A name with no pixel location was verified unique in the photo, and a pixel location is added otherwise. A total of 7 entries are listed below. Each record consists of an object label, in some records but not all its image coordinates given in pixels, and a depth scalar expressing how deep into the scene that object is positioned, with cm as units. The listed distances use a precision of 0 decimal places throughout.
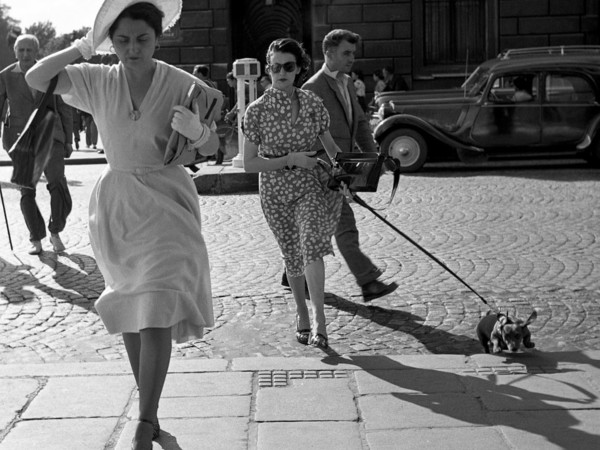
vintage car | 1522
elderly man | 873
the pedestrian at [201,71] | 1756
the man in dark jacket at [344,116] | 652
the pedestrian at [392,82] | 2130
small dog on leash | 518
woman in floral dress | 561
